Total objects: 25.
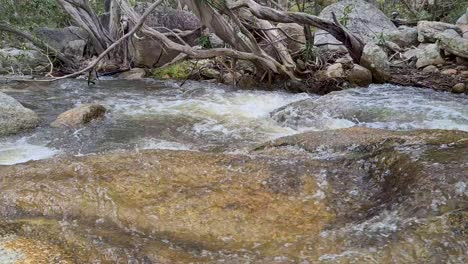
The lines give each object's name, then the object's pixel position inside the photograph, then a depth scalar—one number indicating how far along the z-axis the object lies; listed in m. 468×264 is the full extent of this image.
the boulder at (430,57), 9.41
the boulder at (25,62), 11.90
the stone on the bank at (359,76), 9.00
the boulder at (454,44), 8.98
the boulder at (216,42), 11.98
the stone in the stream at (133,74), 12.01
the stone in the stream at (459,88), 8.03
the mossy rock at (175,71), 11.59
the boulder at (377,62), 9.11
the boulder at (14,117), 6.41
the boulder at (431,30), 10.79
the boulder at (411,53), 9.98
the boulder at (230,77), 9.95
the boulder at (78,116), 6.77
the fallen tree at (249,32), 8.68
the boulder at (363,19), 12.42
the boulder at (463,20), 12.58
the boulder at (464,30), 10.73
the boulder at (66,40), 14.66
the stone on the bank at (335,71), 9.20
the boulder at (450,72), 8.82
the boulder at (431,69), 9.16
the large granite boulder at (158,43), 12.85
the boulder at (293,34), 10.45
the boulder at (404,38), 11.23
